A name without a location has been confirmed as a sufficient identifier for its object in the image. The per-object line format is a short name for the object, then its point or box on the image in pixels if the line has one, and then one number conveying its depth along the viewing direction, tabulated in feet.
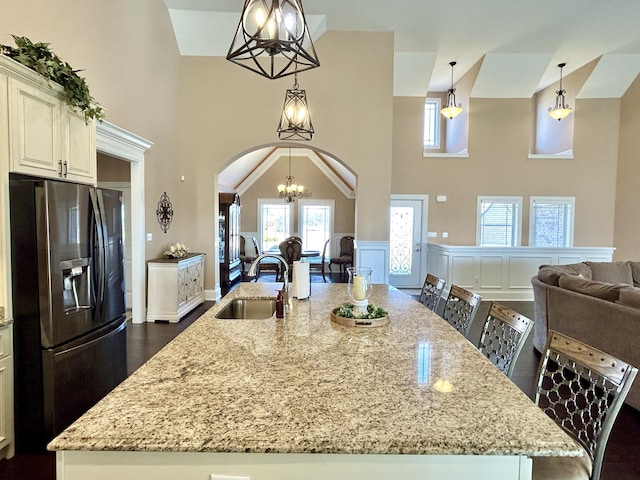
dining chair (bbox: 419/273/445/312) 8.87
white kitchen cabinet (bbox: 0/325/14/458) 6.50
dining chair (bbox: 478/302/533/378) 5.36
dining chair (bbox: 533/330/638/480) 3.99
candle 6.24
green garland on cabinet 6.76
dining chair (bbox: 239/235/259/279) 30.03
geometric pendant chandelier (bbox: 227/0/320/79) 5.12
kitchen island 2.90
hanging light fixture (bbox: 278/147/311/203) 29.63
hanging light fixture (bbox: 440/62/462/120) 20.77
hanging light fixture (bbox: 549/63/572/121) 21.52
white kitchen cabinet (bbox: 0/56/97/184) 6.57
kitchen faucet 6.55
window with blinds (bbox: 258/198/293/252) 33.65
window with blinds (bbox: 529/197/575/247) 24.22
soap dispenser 6.40
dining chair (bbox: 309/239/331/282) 28.38
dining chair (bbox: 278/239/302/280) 25.27
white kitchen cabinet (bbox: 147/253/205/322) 15.98
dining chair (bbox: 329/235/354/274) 31.12
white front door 24.25
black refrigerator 6.70
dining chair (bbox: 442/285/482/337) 7.06
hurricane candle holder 6.24
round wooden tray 5.91
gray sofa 8.81
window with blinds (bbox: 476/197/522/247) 24.31
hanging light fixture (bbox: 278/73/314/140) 10.67
